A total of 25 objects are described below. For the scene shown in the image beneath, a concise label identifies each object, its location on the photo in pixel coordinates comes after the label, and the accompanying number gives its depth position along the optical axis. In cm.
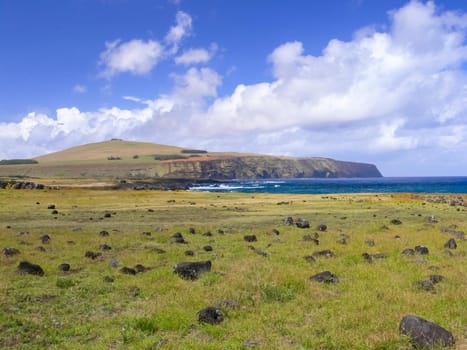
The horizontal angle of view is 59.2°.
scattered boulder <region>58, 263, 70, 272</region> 1730
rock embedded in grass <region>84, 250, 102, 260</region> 2002
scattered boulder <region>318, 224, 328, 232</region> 3028
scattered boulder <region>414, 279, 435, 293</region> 1370
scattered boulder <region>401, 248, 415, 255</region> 2000
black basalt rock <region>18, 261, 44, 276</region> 1645
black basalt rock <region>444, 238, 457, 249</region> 2158
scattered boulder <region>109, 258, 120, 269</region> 1810
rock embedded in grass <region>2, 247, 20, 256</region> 1986
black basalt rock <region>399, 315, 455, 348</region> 897
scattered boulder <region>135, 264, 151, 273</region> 1723
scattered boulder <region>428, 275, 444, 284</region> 1452
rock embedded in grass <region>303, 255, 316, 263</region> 1873
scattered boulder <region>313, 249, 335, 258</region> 2000
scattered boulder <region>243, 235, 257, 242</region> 2519
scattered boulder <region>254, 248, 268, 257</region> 2050
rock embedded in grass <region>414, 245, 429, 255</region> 2002
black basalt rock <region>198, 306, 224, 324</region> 1109
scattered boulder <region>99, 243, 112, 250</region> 2222
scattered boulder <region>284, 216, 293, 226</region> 3413
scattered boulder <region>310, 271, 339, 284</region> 1497
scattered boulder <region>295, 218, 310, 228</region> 3219
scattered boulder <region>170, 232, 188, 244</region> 2497
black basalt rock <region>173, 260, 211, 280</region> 1606
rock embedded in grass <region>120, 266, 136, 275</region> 1673
